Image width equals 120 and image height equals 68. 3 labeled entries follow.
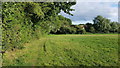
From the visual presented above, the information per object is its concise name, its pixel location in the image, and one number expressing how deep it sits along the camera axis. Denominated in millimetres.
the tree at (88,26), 68788
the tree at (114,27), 71162
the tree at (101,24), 72562
